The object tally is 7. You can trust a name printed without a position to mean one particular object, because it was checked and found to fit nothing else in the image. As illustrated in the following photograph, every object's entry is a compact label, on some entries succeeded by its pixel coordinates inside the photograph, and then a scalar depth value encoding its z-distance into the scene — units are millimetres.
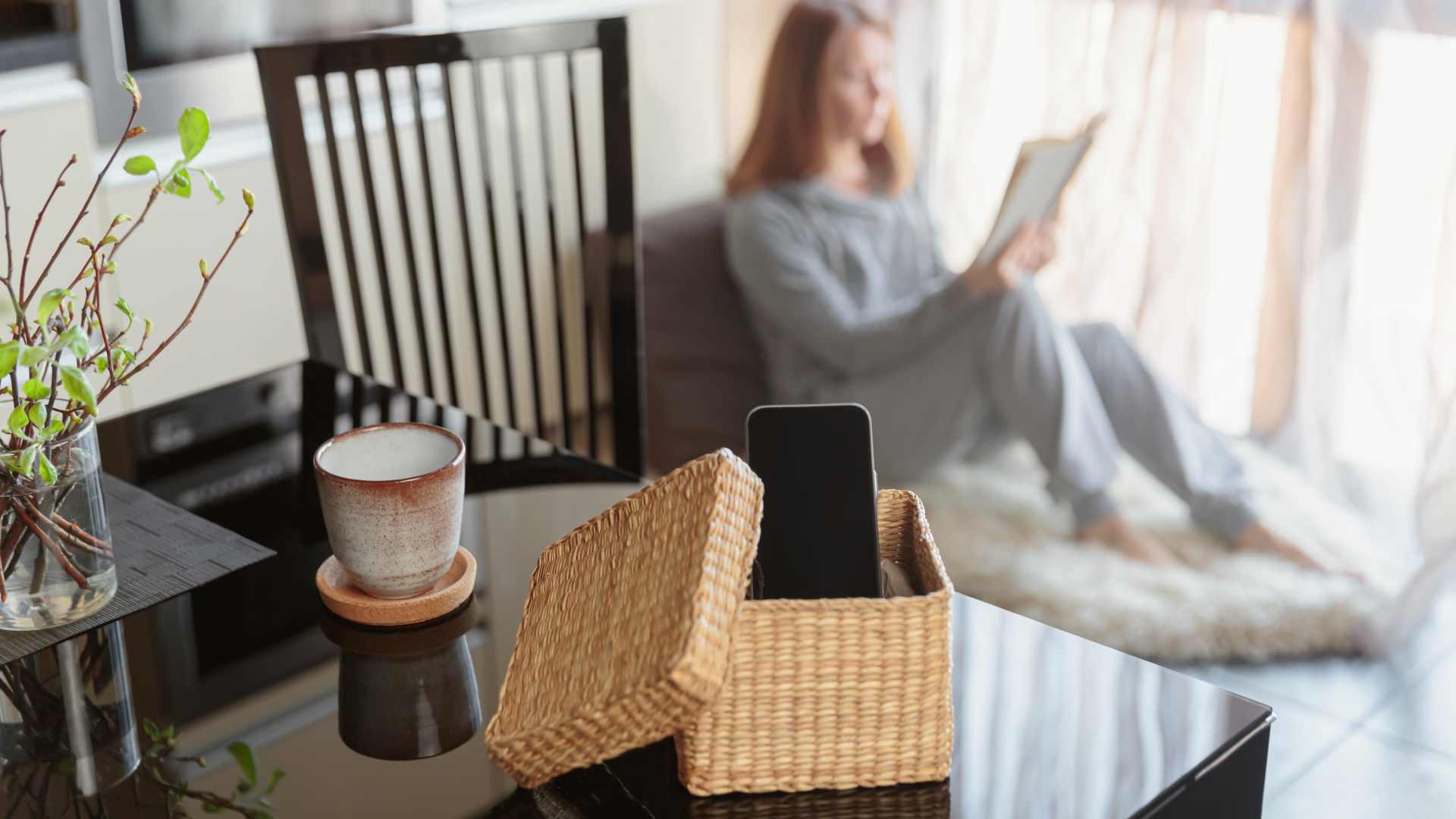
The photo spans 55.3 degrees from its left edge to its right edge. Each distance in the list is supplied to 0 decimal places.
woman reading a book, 2293
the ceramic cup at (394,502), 796
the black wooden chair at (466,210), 1330
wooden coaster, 836
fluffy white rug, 2072
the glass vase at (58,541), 792
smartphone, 682
